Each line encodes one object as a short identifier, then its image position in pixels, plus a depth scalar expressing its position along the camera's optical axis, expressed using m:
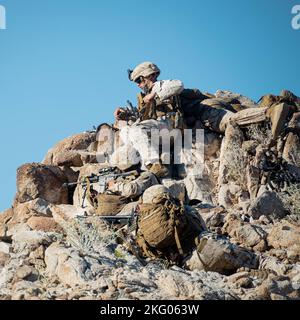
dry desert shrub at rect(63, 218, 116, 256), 12.52
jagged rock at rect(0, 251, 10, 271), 12.86
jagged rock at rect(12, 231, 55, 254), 12.82
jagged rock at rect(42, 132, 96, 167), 17.59
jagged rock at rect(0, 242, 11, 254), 13.60
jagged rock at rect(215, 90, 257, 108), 19.62
